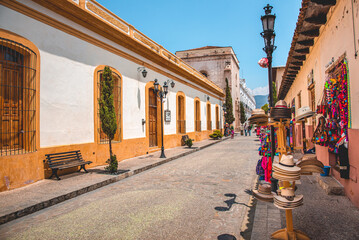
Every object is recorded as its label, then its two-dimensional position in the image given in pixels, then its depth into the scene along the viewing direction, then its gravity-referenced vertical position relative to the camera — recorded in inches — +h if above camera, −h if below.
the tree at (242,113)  1883.4 +110.3
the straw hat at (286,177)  110.7 -23.2
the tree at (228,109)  1338.6 +104.8
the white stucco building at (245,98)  2235.7 +310.5
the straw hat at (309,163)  136.3 -20.6
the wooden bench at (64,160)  268.7 -33.5
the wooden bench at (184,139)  674.8 -27.1
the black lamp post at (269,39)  197.0 +76.3
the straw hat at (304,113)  170.1 +9.2
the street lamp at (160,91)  448.4 +76.7
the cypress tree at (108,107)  307.1 +30.5
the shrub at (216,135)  903.7 -24.1
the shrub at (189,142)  615.2 -32.6
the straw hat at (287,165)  113.1 -18.0
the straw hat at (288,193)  113.3 -31.2
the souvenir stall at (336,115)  173.3 +8.1
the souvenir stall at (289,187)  111.8 -29.2
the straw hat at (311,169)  135.2 -23.8
